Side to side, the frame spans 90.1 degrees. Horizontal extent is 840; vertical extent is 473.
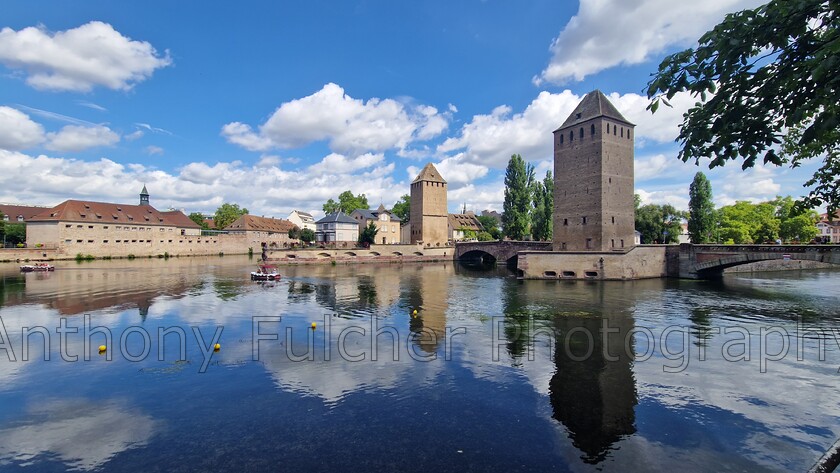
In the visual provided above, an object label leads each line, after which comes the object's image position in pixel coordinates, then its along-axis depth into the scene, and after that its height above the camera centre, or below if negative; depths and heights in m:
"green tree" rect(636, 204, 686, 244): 58.25 +2.11
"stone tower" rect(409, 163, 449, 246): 76.19 +6.55
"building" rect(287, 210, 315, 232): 125.62 +8.42
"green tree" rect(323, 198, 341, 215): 103.30 +9.53
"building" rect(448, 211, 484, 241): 98.06 +4.24
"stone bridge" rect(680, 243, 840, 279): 29.55 -1.25
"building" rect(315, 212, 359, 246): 77.56 +3.10
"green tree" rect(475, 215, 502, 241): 89.88 +4.20
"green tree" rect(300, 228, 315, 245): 71.12 +1.71
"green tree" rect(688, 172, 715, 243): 54.47 +4.06
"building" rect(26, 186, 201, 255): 57.65 +3.08
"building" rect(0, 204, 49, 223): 72.08 +6.78
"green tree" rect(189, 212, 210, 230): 106.82 +7.57
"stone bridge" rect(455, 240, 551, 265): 51.33 -0.67
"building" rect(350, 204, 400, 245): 81.00 +4.29
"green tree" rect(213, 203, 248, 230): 102.69 +7.88
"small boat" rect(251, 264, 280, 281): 36.91 -2.50
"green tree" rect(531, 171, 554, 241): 60.23 +4.24
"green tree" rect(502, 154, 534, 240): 62.84 +6.59
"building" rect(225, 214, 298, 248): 86.00 +3.66
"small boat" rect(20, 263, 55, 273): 43.59 -1.79
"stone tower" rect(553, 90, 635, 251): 41.06 +6.43
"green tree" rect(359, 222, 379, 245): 67.62 +1.78
